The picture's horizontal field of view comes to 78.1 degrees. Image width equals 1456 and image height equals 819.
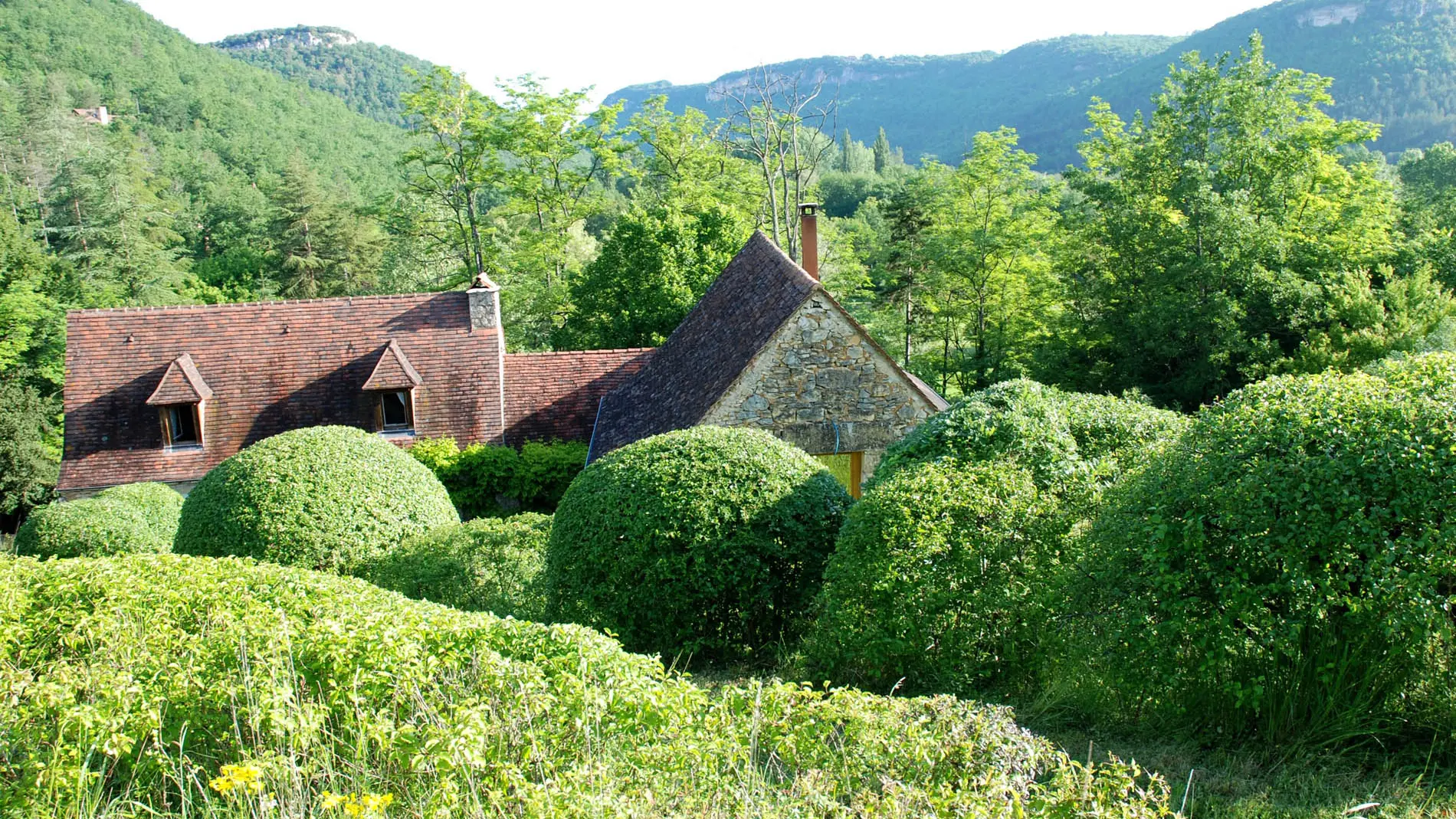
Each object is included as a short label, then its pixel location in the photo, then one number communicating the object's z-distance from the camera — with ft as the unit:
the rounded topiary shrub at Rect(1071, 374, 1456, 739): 17.02
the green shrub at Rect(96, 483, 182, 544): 55.98
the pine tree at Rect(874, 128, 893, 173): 390.01
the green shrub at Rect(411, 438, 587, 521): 61.62
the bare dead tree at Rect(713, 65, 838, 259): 99.91
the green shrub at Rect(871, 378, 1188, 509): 26.17
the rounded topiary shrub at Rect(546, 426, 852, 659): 26.50
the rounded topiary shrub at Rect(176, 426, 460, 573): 34.76
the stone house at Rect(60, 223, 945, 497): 64.08
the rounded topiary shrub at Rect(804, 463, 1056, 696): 23.13
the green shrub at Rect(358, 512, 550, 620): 32.53
